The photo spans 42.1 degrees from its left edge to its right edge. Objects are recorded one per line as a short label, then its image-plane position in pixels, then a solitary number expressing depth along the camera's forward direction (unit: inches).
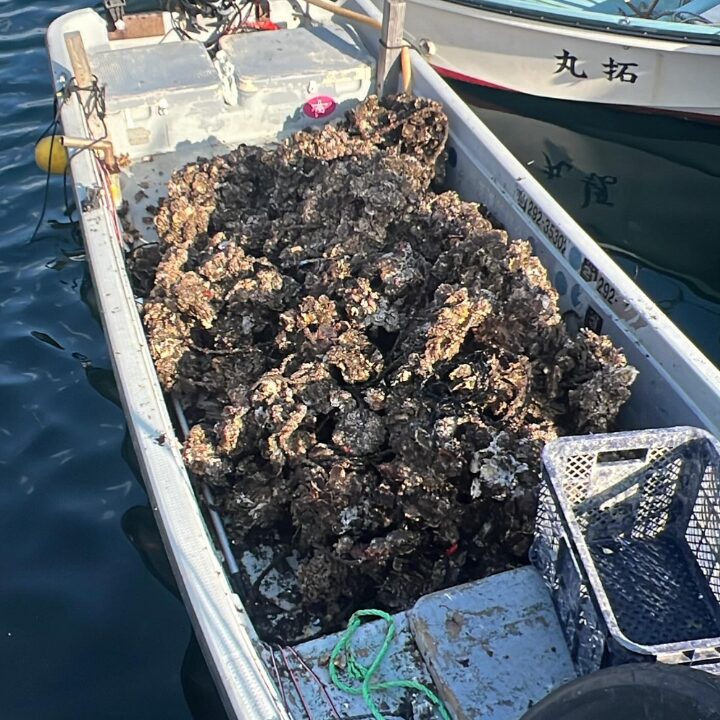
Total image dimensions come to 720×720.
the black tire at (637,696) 90.2
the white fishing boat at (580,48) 259.1
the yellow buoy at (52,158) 227.0
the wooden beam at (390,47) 220.7
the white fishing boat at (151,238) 116.5
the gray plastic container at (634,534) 113.3
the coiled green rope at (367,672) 116.0
